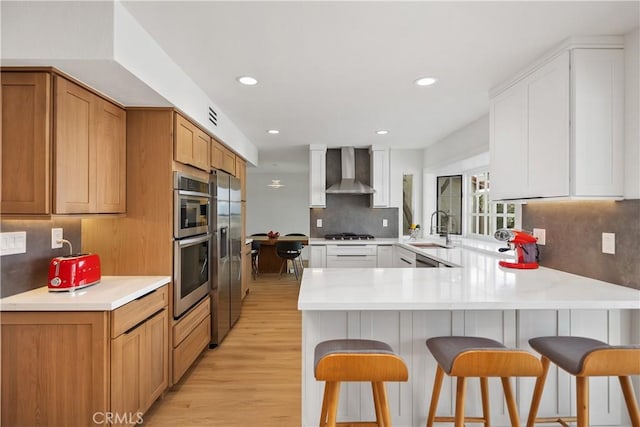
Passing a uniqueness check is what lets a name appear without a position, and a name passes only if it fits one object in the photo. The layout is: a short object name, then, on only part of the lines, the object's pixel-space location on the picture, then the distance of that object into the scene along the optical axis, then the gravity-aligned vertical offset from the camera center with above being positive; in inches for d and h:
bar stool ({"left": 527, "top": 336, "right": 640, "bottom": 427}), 52.6 -24.6
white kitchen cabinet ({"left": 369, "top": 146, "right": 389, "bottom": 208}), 199.3 +23.2
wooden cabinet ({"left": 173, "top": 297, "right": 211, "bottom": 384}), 96.6 -39.2
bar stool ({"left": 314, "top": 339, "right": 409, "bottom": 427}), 51.3 -23.4
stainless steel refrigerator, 125.9 -17.4
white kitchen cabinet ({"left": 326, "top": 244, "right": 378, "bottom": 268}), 188.4 -23.3
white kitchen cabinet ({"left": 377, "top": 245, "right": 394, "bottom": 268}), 187.6 -23.2
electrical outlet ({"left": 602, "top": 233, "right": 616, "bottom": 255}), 75.7 -6.3
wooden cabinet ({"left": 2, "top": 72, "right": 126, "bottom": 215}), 67.3 +14.4
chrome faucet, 196.3 -8.0
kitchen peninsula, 72.1 -25.8
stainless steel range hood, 197.5 +24.7
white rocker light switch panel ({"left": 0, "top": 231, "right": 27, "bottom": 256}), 70.9 -6.4
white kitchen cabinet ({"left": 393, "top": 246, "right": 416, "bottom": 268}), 157.2 -21.8
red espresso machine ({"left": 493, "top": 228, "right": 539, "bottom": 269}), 95.4 -9.2
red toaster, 72.8 -13.2
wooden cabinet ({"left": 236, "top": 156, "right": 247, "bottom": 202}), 172.1 +22.9
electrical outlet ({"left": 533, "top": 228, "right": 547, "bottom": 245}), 98.4 -5.8
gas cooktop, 203.2 -13.4
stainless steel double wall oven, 96.3 -8.8
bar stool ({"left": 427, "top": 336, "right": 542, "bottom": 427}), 52.8 -24.6
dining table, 272.1 -36.5
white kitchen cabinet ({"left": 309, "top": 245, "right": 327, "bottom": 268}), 189.6 -23.0
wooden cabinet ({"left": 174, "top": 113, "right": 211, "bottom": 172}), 95.8 +22.2
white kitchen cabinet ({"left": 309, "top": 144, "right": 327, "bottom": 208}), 198.5 +23.5
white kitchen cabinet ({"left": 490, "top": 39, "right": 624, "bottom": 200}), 73.2 +20.8
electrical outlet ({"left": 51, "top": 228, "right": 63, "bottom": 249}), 82.7 -6.0
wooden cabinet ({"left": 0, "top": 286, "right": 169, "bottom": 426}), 66.7 -30.9
